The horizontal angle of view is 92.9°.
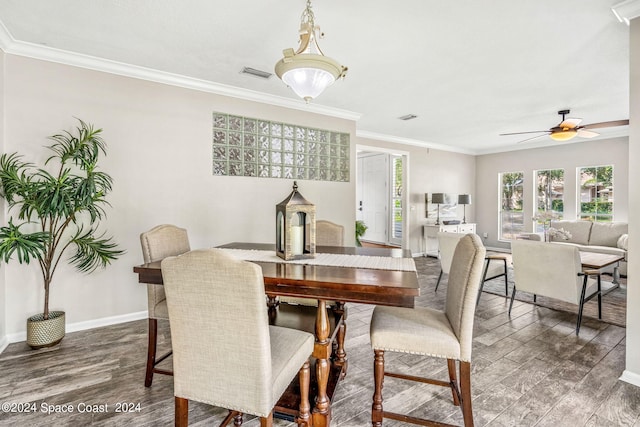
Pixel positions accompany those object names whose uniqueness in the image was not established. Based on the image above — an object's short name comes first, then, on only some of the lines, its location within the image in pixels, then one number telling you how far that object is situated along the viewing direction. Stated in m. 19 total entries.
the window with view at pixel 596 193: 5.68
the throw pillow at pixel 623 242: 4.68
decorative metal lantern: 1.80
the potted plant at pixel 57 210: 2.33
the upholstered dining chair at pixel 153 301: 1.93
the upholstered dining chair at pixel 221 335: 1.13
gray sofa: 4.73
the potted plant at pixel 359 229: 5.50
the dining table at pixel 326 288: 1.35
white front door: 7.66
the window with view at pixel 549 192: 6.33
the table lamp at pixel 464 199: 6.69
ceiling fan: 3.95
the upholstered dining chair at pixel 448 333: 1.51
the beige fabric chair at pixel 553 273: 2.77
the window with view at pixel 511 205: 6.99
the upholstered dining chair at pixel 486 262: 3.56
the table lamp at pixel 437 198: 6.36
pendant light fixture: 1.68
